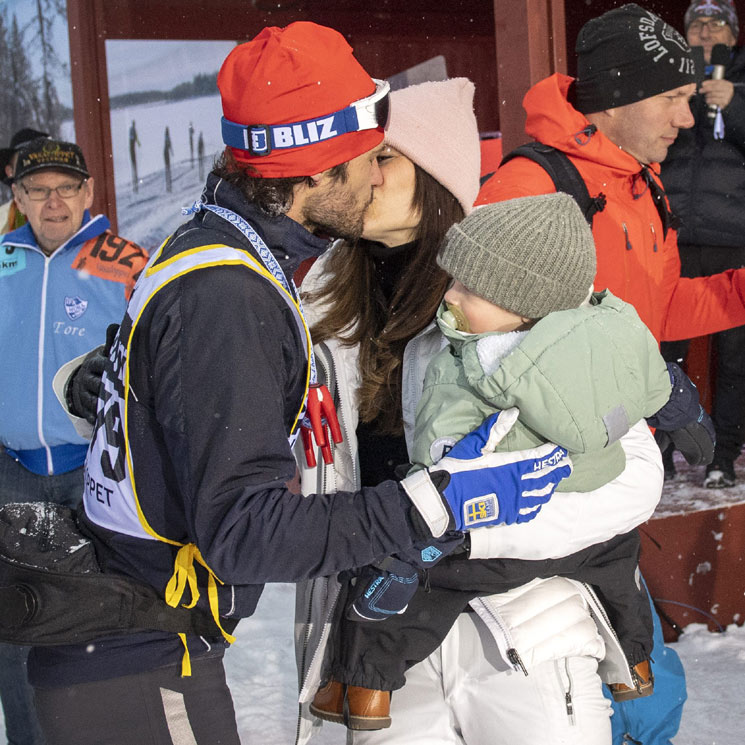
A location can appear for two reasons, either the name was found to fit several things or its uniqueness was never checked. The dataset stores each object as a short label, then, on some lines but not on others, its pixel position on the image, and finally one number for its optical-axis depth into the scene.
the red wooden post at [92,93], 6.70
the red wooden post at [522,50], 4.11
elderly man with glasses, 3.37
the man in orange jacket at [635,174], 2.67
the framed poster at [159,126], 6.93
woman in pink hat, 1.90
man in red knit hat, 1.47
